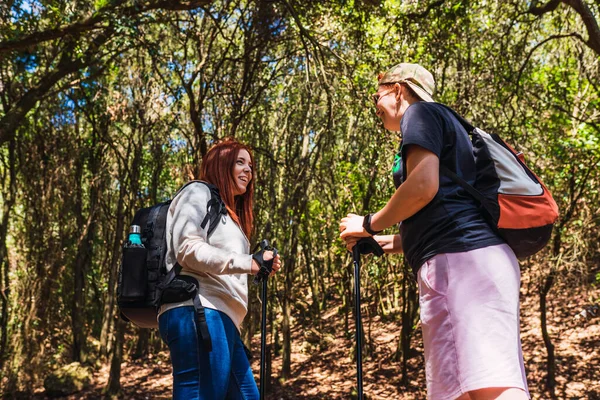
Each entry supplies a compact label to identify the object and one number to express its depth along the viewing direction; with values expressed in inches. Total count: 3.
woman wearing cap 71.4
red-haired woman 92.7
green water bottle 96.8
